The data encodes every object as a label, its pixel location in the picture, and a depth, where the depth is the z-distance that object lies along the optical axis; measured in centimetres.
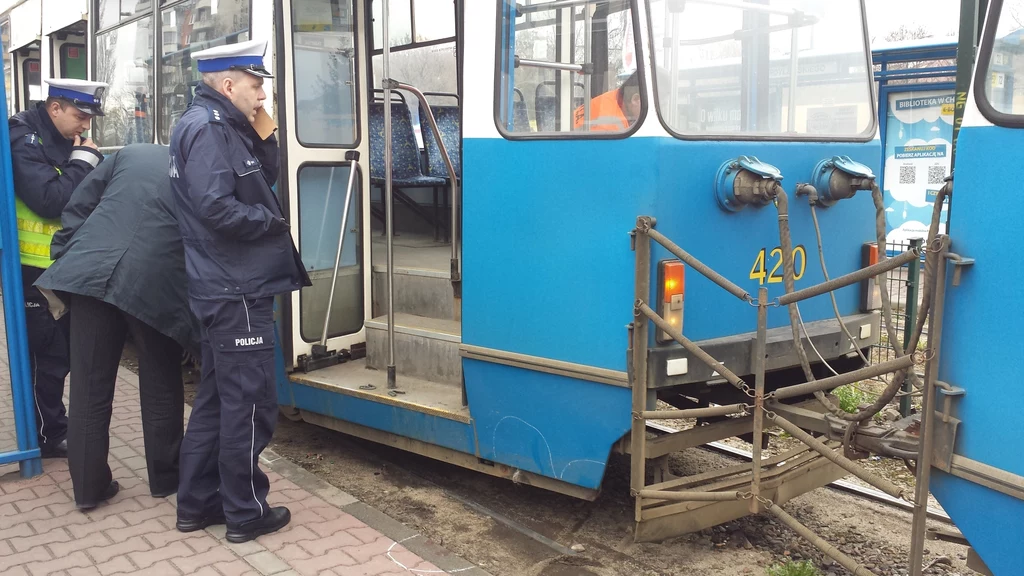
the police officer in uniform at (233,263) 359
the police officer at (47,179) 448
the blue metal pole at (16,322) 441
